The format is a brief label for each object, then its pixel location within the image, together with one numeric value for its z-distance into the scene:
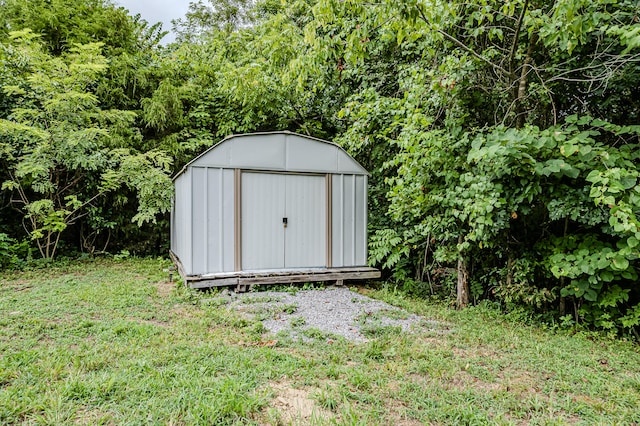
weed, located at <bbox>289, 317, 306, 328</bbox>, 3.68
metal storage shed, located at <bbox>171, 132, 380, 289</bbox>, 5.00
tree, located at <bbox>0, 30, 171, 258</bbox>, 6.24
